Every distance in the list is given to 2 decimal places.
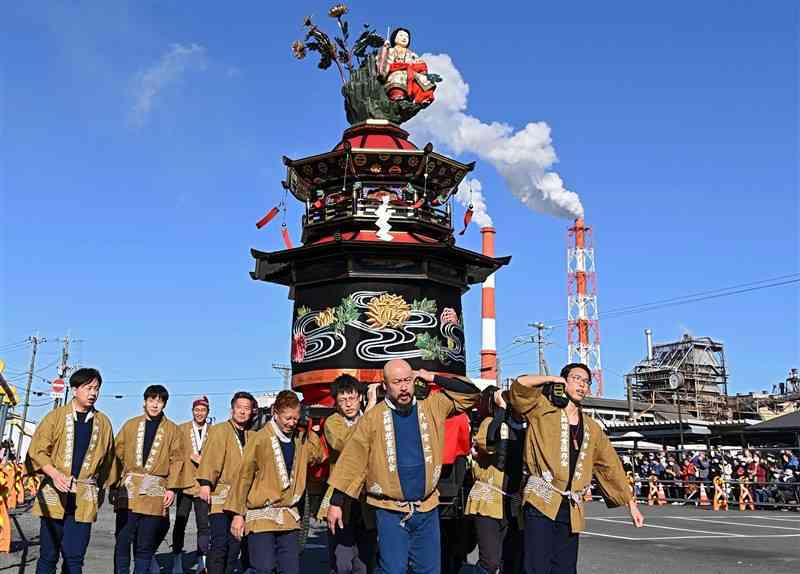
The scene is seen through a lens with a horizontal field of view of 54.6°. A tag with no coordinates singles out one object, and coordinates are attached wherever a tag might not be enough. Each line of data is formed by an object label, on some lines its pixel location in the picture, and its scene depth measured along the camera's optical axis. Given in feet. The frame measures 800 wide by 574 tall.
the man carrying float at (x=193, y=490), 30.42
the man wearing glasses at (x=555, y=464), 20.20
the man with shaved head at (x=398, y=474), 19.08
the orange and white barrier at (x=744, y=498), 75.41
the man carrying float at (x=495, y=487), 24.61
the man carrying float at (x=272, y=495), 21.85
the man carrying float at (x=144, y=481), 27.71
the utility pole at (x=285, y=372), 206.62
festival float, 52.54
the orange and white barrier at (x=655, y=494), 84.53
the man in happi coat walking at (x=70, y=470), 23.28
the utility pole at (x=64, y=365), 194.78
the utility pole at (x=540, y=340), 192.44
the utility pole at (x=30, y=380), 182.85
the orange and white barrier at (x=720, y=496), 75.56
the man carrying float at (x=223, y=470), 26.66
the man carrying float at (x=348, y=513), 23.39
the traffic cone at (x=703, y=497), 79.36
